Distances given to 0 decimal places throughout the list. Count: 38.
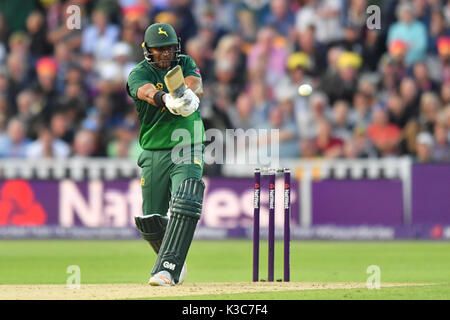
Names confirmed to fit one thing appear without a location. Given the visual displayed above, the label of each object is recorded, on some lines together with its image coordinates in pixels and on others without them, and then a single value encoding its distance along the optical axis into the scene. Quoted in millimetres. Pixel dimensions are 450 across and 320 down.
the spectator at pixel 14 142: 17188
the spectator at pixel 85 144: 17094
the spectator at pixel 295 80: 17234
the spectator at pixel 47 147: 17141
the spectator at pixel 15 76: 18302
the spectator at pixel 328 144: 16781
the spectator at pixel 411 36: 17938
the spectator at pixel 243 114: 16625
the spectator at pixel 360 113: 17109
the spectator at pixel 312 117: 16875
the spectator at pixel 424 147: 16391
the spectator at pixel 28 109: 17641
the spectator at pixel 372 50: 17891
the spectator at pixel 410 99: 17031
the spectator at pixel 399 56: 17578
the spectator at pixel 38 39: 19109
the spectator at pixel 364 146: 16812
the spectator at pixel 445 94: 17141
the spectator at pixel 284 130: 16750
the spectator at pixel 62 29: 19000
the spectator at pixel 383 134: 16812
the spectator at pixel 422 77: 17344
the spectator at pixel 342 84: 17391
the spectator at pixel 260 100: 17016
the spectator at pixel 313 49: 17828
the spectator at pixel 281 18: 18766
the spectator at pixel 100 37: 18797
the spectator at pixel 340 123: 16906
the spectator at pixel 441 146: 16469
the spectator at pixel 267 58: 17891
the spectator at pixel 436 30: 17984
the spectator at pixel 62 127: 17359
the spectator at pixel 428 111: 16734
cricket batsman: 9258
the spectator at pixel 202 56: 17891
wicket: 9727
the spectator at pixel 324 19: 18219
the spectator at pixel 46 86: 17719
